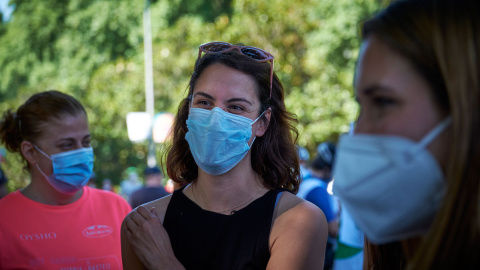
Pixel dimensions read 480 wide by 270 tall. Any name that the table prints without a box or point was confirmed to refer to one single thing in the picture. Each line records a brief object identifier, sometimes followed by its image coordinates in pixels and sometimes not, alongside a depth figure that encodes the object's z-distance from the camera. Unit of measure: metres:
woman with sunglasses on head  2.39
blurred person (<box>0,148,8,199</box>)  5.47
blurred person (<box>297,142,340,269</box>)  5.46
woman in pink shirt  3.07
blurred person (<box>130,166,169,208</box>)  7.01
